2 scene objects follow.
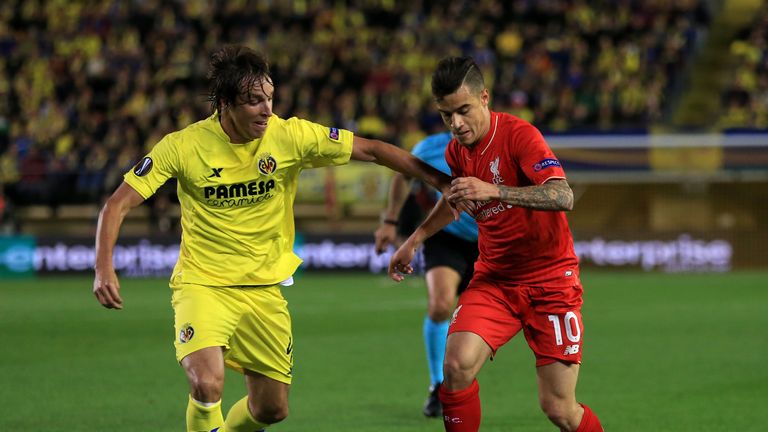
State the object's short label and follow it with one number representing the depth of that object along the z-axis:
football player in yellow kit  10.84
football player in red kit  10.73
